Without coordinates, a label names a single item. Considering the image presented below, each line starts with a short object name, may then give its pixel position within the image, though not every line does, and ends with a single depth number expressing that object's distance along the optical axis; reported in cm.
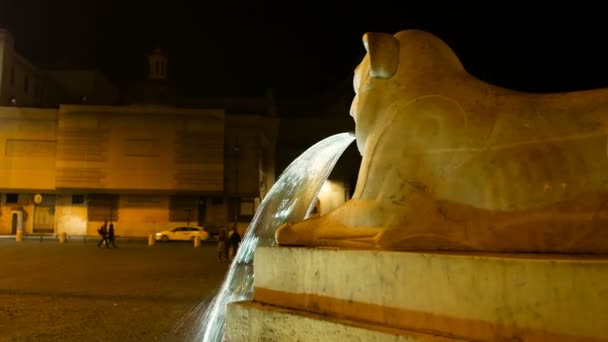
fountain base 223
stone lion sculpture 292
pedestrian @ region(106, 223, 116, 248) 2528
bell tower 4780
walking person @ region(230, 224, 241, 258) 2052
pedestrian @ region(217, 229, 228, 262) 1895
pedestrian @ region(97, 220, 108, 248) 2522
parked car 3334
